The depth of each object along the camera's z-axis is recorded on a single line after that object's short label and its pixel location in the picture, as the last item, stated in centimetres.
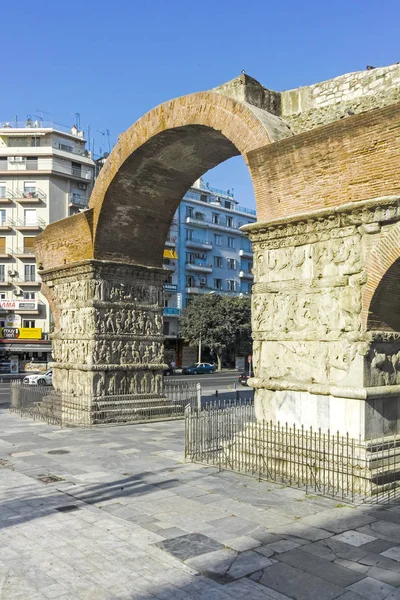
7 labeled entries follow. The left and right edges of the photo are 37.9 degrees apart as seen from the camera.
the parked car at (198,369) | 4091
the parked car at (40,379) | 2650
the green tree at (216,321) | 4162
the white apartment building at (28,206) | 3972
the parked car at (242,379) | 2912
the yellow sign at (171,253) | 4616
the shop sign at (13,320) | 3947
